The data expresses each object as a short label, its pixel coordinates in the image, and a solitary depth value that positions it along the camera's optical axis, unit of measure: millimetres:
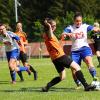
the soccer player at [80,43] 12766
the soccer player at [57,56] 11883
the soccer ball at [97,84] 12258
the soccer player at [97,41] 23594
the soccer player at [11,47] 15398
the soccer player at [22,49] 16797
